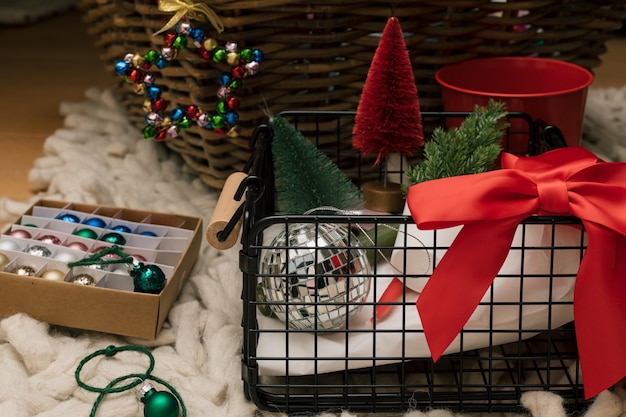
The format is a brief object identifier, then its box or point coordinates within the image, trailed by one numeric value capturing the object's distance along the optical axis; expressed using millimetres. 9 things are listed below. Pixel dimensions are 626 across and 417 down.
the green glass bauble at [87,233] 848
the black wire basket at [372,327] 637
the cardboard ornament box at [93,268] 739
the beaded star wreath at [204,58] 861
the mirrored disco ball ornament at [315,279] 641
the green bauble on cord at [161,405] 638
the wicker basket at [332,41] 900
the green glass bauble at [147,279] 753
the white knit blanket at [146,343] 659
